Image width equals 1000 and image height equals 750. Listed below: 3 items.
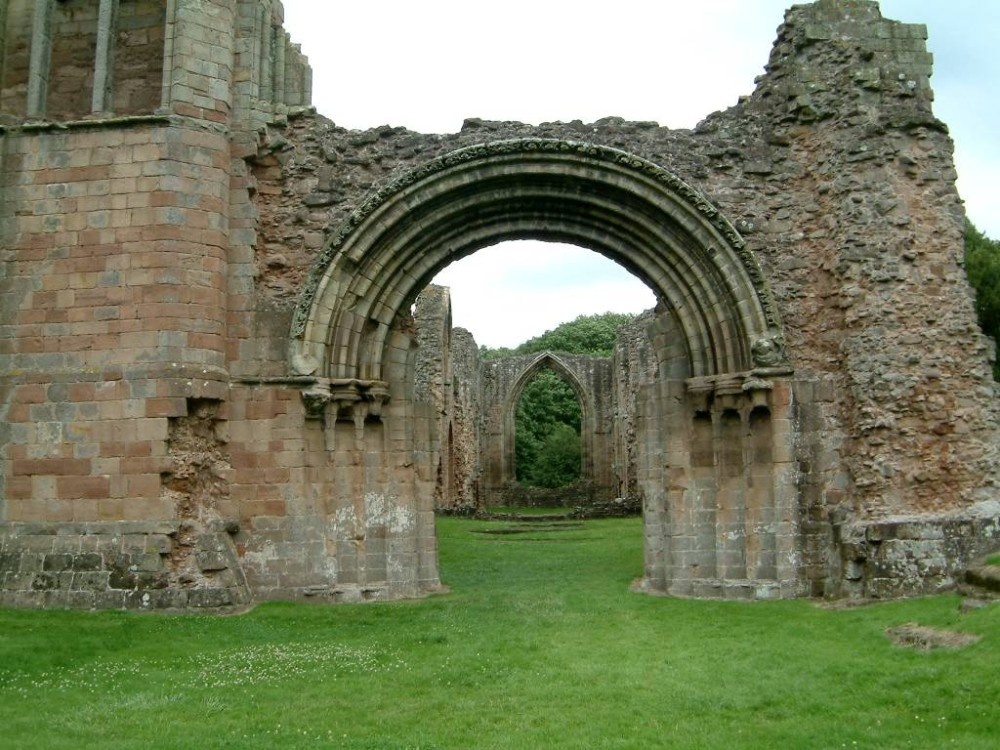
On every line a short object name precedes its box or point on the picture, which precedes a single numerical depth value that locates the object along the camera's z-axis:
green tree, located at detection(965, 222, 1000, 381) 20.03
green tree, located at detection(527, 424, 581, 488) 38.25
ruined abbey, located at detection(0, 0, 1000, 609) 9.58
